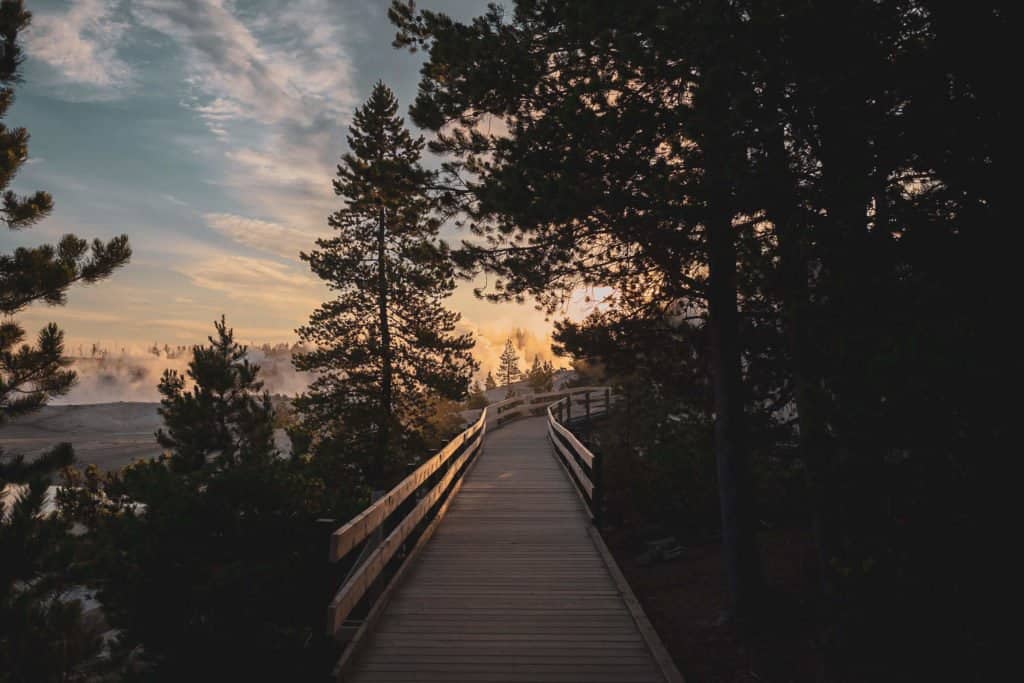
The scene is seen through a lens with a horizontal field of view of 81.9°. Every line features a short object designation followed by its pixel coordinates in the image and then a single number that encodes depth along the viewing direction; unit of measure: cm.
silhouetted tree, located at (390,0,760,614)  576
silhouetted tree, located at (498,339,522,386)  12475
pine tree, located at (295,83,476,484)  2533
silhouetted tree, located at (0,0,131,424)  1297
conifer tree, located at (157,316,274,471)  2053
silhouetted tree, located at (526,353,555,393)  6096
